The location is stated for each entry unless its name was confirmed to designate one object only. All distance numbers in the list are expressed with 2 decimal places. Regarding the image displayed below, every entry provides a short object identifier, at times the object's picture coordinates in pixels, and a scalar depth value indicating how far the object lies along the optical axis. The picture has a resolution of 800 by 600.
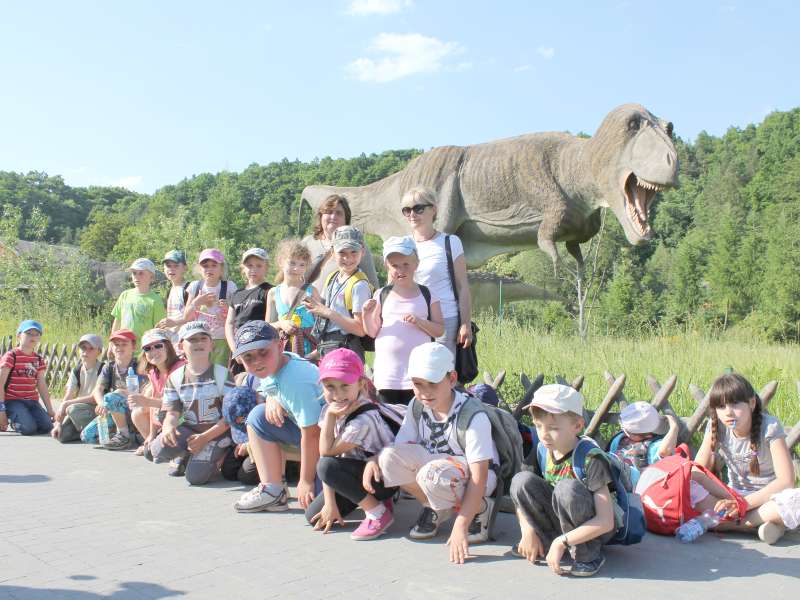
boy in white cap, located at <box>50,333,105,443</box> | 6.82
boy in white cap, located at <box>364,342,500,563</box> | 3.48
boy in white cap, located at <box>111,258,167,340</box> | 6.89
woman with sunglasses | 4.50
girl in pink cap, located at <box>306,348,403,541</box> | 3.79
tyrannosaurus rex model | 6.73
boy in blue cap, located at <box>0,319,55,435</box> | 7.45
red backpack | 3.70
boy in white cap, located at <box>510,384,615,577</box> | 3.13
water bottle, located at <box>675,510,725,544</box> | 3.63
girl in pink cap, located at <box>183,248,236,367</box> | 6.14
